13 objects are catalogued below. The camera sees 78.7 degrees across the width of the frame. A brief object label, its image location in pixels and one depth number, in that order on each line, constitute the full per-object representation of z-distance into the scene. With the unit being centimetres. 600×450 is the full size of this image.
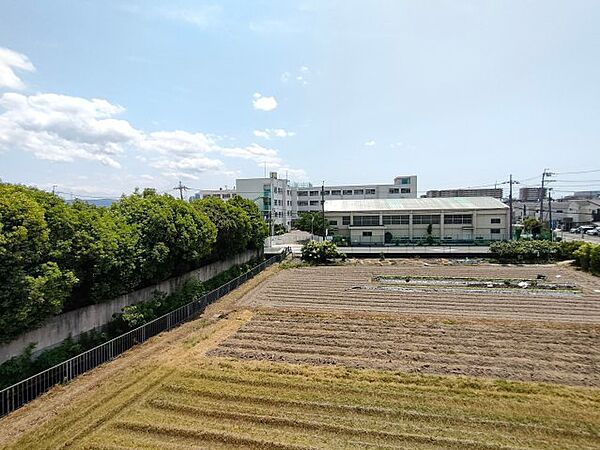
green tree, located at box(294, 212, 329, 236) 5115
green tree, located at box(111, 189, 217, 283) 1697
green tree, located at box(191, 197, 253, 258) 2484
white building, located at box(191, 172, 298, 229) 6950
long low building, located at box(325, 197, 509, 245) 4716
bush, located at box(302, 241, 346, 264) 3600
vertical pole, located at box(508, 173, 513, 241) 4578
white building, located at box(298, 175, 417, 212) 8338
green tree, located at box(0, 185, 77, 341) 1009
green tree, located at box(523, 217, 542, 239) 5225
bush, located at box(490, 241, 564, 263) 3484
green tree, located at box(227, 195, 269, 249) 3305
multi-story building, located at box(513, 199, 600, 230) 7288
